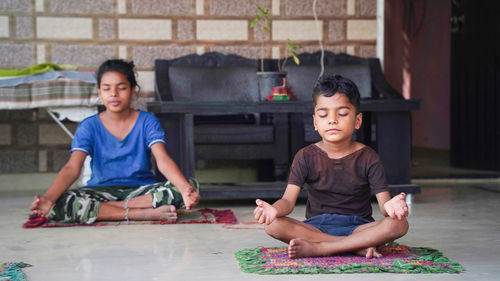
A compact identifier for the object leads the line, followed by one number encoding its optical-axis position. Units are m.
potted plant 3.96
